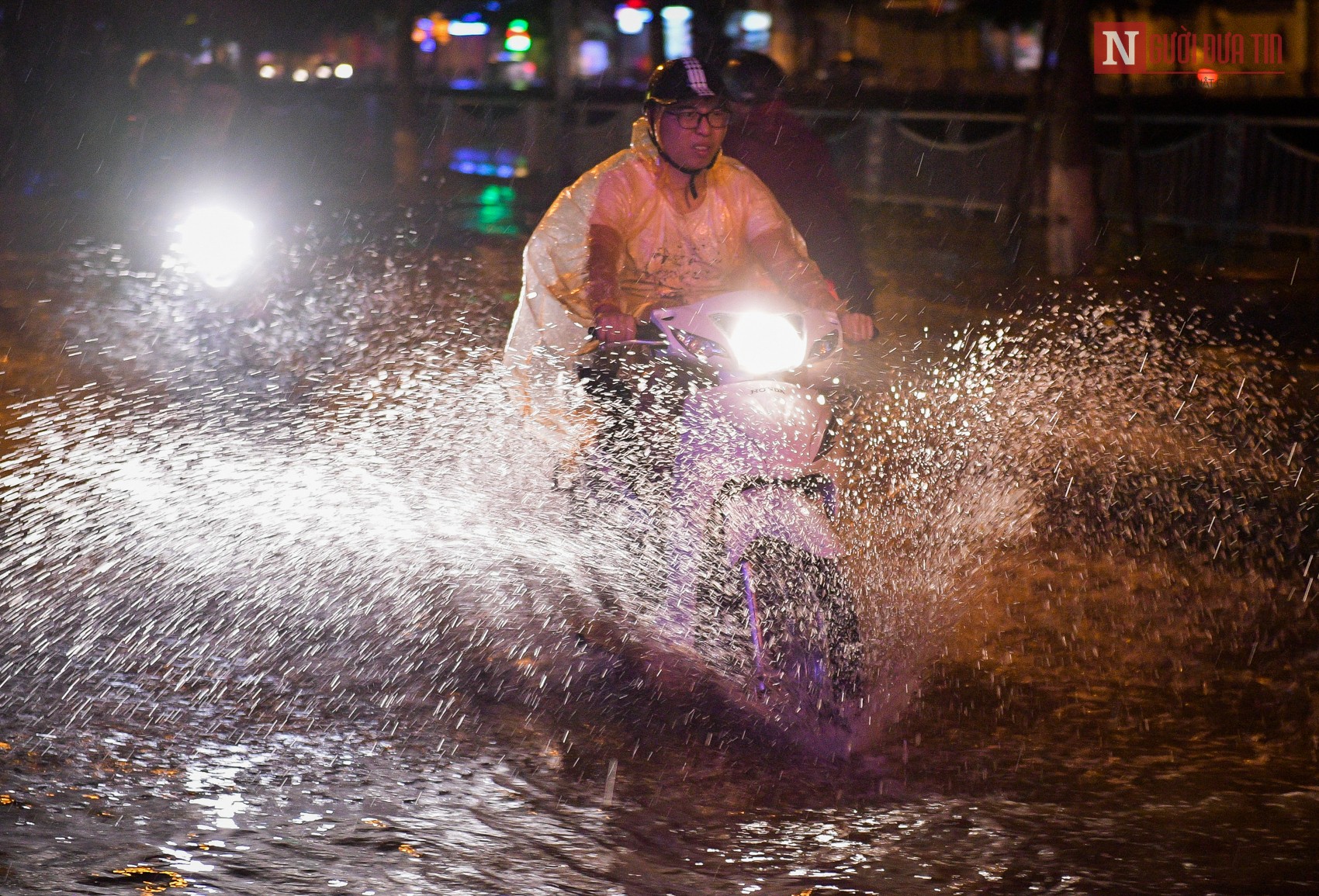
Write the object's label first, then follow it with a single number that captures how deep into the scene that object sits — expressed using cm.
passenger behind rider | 666
